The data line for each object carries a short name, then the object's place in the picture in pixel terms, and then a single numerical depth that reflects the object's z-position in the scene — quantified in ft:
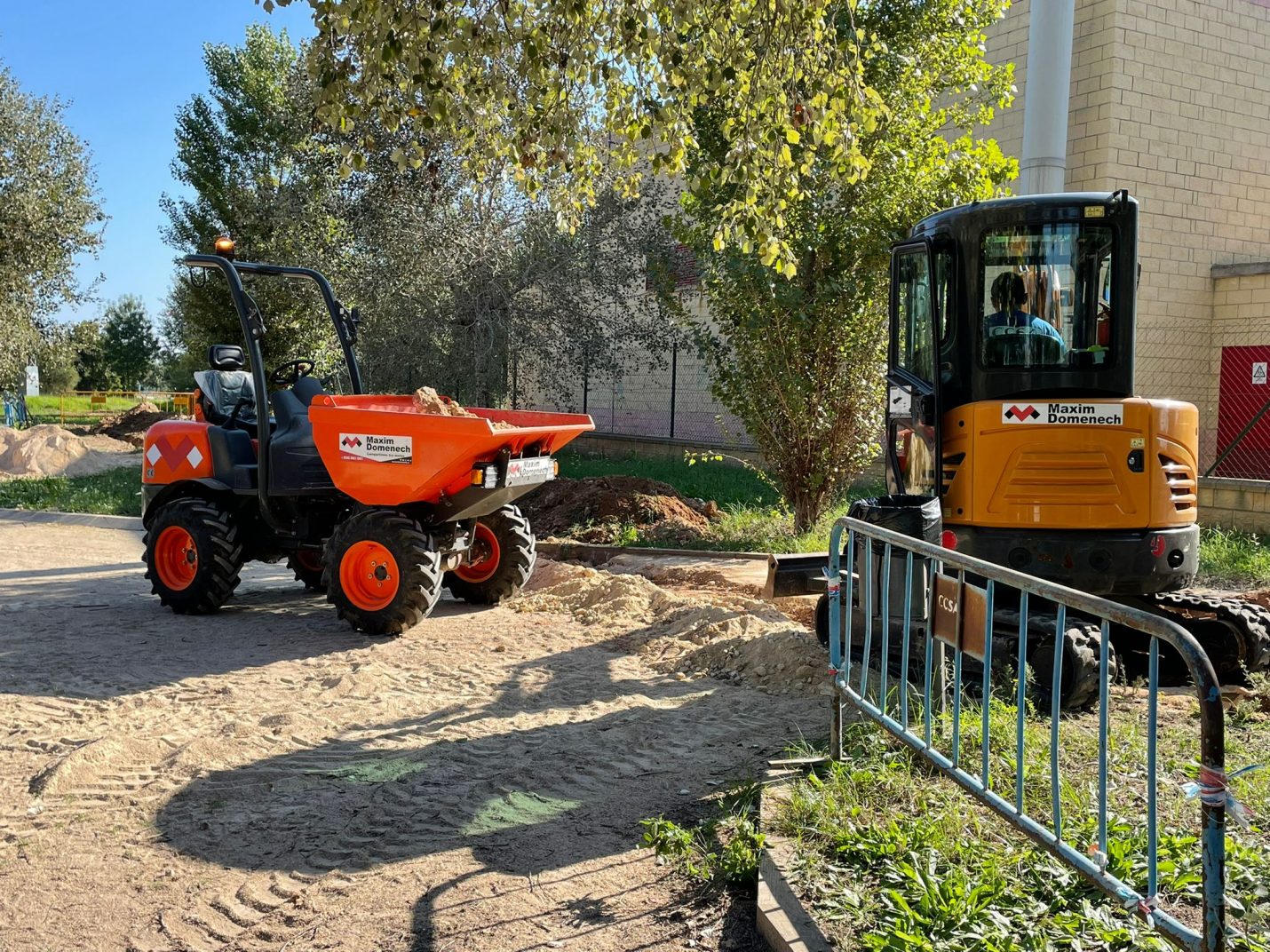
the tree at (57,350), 87.35
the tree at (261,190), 67.41
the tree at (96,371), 195.46
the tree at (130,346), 199.52
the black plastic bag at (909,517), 18.61
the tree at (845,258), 35.29
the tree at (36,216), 78.07
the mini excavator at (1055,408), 20.08
